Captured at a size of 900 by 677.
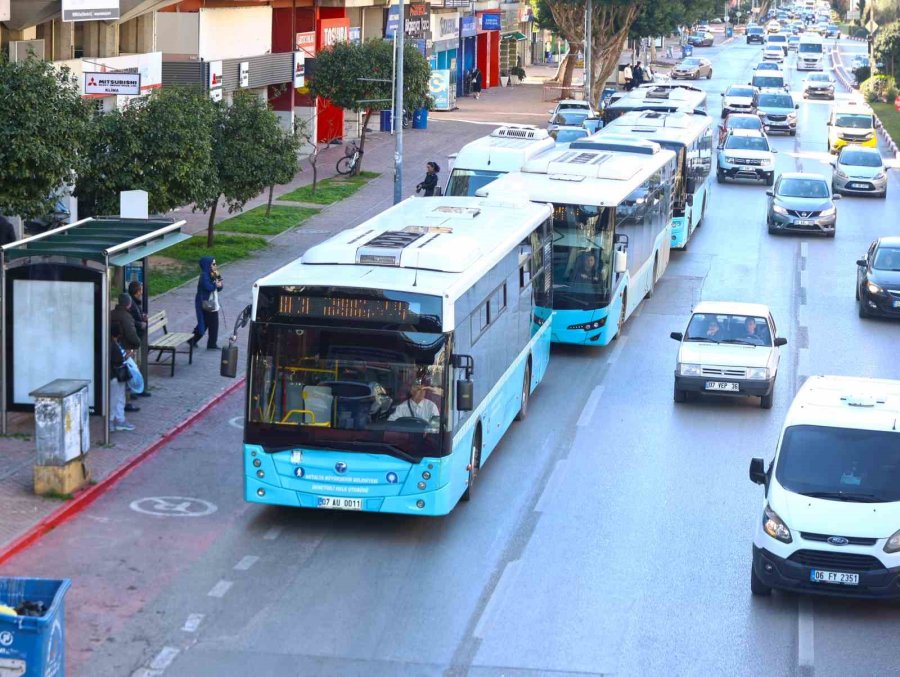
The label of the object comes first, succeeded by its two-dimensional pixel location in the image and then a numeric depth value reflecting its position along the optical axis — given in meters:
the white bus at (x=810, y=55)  109.31
